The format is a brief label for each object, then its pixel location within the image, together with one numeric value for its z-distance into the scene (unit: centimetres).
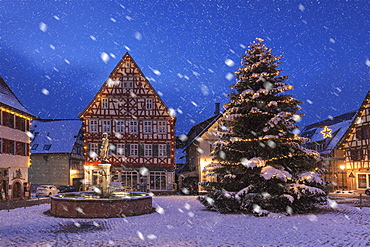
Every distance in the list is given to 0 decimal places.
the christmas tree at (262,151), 1944
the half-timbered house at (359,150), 4131
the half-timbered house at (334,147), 4656
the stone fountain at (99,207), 1950
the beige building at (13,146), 3200
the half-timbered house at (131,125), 4209
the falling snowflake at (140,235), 1348
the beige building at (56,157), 4800
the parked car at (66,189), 4106
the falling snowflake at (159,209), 2166
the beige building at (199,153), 4316
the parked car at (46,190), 3875
